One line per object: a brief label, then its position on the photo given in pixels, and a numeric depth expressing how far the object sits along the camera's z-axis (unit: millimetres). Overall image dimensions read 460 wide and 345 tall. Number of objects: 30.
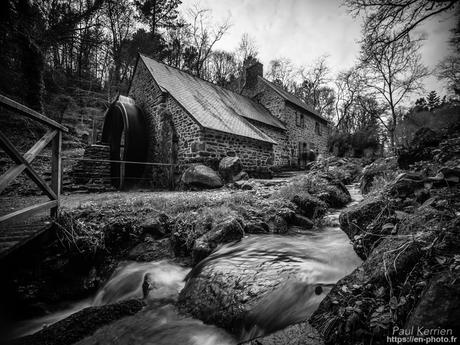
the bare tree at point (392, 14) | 4474
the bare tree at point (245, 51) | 26669
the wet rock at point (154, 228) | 3824
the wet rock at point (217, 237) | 3148
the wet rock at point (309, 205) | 4547
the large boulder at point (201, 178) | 8156
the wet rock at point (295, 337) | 1496
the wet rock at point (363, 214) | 2641
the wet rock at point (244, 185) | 7520
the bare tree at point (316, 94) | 29047
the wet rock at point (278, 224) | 3838
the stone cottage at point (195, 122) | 9383
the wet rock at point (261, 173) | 10477
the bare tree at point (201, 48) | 23750
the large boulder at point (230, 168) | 8844
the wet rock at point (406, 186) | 2622
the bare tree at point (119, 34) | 20266
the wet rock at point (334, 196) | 5086
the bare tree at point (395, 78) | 14016
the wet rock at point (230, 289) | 1992
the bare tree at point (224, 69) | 27141
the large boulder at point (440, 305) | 1065
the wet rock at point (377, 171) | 4945
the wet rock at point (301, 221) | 4121
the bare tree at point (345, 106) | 20320
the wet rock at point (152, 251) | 3457
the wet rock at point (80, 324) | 2043
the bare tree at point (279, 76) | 29828
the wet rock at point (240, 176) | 8788
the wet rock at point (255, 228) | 3730
